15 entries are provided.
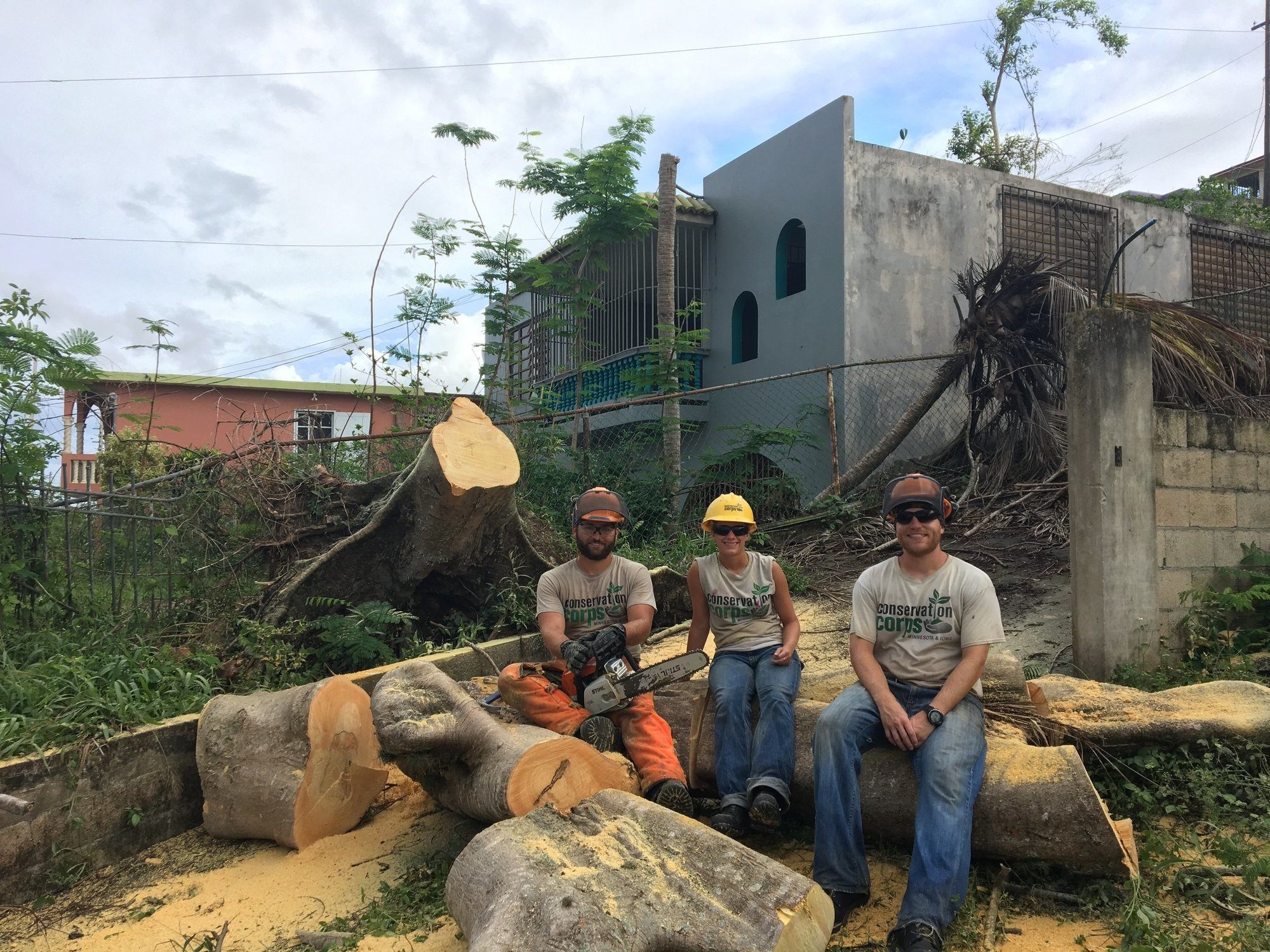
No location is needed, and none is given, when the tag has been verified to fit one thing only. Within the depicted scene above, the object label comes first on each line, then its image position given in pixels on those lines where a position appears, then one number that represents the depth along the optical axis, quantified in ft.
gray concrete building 34.04
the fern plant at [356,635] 17.24
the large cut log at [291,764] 13.03
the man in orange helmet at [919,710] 9.56
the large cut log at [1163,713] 12.32
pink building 20.16
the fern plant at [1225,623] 17.78
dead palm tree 23.57
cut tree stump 17.26
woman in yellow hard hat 11.56
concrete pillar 16.78
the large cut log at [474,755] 11.22
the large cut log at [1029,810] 10.11
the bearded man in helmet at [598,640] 12.61
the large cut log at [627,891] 8.27
